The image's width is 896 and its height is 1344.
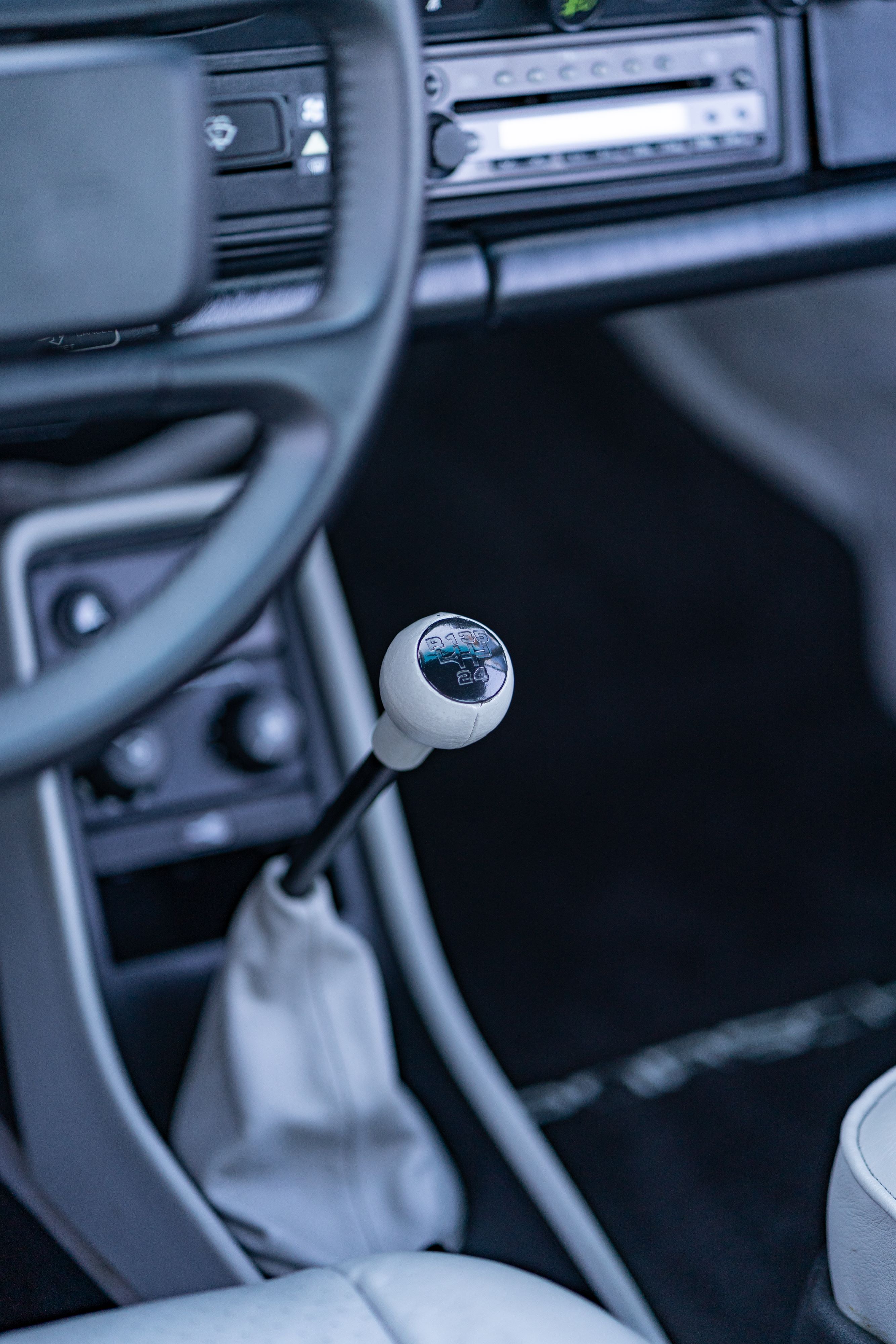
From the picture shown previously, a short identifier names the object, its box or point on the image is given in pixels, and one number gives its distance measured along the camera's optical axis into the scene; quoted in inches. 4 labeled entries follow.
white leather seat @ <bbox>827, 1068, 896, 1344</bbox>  60.6
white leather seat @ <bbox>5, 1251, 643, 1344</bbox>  60.5
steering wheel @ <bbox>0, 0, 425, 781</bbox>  58.2
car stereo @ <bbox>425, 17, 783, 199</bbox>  65.3
